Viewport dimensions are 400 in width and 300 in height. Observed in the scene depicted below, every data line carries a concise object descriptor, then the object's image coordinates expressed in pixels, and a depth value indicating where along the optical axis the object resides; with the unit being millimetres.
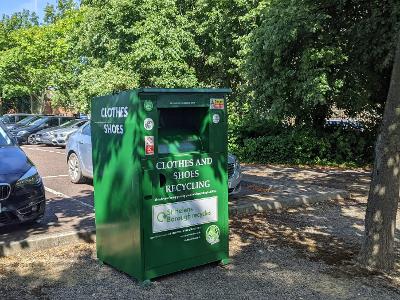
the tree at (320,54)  11320
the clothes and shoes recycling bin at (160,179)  4141
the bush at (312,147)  13938
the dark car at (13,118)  26423
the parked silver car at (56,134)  19359
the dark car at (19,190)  5387
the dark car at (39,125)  22141
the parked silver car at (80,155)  9250
